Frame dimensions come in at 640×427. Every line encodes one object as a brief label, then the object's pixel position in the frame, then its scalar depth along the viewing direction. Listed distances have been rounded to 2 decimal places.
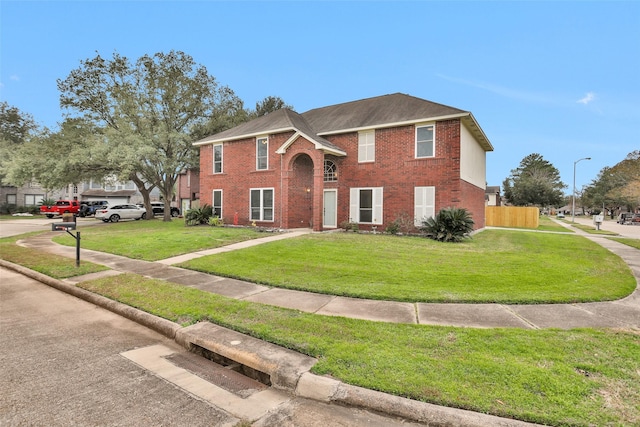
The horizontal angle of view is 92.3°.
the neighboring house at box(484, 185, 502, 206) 43.75
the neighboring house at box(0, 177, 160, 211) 41.25
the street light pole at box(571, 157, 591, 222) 34.92
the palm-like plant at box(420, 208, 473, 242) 12.85
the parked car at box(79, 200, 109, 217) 35.56
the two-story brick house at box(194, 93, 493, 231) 14.53
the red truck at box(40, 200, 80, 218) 31.55
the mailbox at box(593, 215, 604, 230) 23.38
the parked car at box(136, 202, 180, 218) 33.31
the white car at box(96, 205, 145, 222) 26.59
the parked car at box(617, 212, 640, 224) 37.51
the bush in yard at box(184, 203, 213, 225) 19.33
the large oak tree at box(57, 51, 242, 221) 22.98
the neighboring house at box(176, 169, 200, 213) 38.22
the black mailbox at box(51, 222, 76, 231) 7.67
